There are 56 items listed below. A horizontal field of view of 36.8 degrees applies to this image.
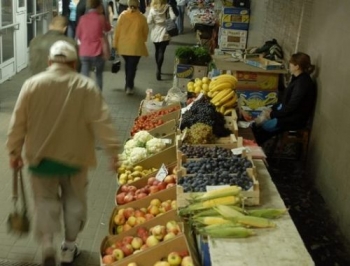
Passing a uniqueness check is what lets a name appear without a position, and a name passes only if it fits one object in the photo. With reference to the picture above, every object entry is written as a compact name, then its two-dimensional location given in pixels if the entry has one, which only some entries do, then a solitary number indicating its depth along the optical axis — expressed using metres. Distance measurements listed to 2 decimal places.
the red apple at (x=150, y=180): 4.68
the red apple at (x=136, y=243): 3.75
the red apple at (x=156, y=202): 4.25
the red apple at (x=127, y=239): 3.81
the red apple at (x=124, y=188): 4.63
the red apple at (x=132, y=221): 4.08
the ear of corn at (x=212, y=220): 3.49
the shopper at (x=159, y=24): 10.21
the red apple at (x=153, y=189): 4.50
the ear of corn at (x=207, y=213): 3.59
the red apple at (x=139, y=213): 4.17
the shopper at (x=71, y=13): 10.05
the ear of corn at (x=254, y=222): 3.46
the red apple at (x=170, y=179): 4.55
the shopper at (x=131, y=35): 9.03
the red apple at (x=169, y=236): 3.71
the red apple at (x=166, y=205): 4.17
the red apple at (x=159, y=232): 3.81
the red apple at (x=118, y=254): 3.64
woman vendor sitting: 6.23
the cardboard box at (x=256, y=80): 7.54
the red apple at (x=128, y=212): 4.20
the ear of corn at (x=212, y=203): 3.65
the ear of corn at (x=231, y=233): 3.35
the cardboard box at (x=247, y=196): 3.77
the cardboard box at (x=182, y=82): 8.59
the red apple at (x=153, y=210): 4.17
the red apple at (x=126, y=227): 4.05
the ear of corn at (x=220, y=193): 3.68
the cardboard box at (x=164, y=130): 5.89
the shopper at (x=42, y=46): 5.86
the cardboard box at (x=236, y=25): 11.42
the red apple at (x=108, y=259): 3.61
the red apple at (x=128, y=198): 4.46
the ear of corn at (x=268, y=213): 3.60
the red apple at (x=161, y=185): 4.52
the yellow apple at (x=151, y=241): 3.74
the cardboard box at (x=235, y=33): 11.37
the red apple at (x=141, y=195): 4.45
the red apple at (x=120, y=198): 4.47
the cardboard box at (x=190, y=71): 8.66
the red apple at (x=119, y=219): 4.18
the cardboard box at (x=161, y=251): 3.50
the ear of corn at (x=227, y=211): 3.50
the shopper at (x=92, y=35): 7.77
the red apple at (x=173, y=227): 3.79
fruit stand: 3.31
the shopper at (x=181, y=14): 17.69
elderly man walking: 3.45
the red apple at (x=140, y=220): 4.08
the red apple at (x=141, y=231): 3.88
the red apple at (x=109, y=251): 3.73
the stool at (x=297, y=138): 6.45
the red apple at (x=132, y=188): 4.61
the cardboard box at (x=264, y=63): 7.56
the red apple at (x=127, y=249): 3.69
